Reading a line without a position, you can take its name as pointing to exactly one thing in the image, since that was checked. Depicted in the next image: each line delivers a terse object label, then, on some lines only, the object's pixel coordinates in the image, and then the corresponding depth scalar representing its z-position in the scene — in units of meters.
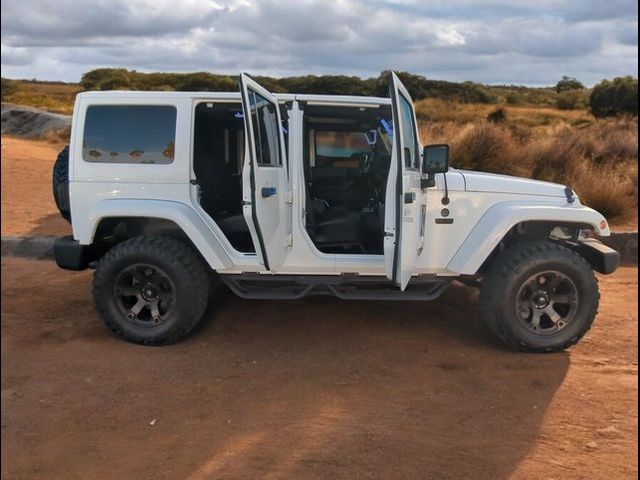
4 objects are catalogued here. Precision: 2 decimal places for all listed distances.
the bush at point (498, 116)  15.98
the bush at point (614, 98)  23.42
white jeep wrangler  4.93
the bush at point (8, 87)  37.12
